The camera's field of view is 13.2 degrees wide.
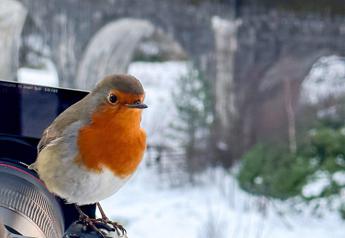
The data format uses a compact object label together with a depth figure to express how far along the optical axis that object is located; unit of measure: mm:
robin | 918
